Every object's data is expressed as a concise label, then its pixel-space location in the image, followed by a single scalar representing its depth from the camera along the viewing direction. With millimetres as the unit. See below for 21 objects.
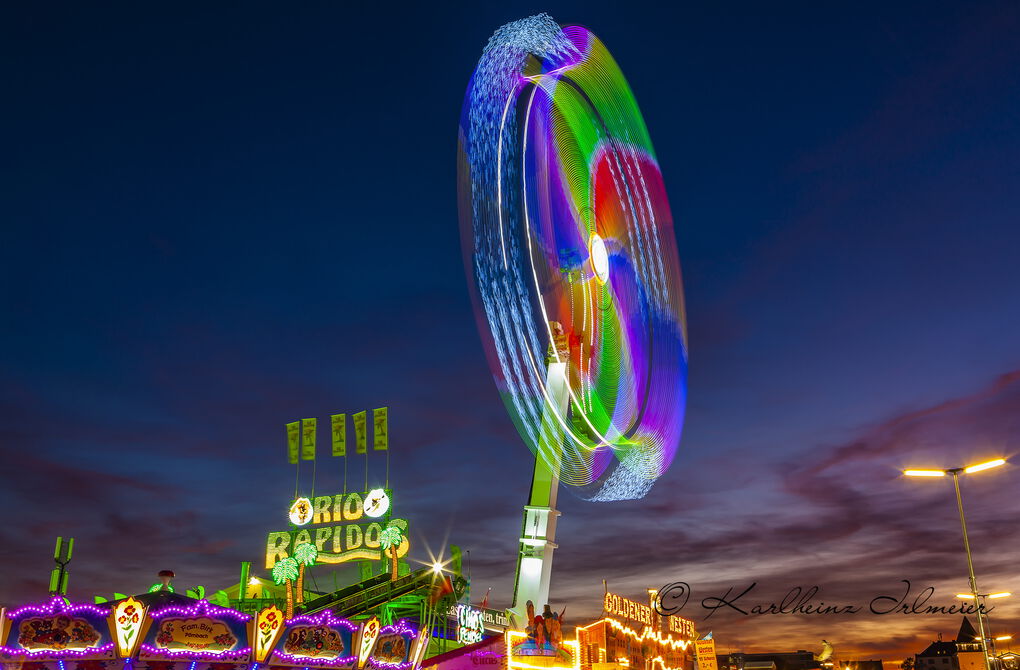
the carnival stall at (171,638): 22641
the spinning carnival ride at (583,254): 28453
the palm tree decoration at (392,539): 55031
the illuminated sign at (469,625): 41281
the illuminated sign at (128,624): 23531
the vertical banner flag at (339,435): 63219
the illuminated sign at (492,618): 40281
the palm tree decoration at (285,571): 56094
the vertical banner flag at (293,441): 65375
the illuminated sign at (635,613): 43406
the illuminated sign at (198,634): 24281
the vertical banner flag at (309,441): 64938
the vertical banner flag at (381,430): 61531
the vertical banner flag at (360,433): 62094
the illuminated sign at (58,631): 22219
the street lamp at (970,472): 24844
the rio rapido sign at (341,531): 56875
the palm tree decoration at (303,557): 57031
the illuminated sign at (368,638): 29484
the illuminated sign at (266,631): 26078
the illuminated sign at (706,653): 47688
